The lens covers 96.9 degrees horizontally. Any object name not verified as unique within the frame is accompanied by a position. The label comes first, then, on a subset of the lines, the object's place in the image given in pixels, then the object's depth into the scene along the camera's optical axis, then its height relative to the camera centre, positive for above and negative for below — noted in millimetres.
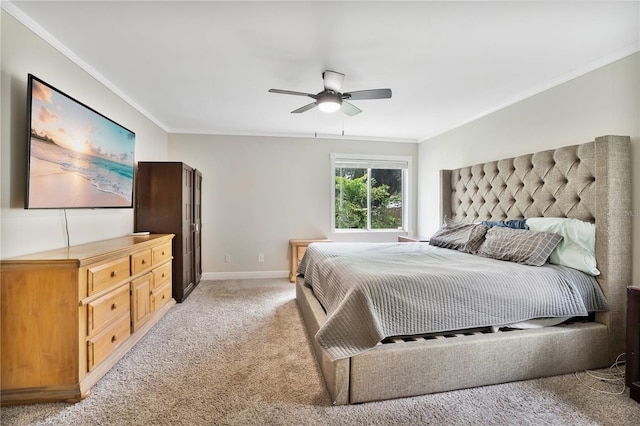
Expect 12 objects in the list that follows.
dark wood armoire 3340 +133
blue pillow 2674 -89
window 4879 +382
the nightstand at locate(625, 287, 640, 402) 1752 -779
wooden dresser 1617 -658
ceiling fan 2377 +1027
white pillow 2090 -233
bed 1653 -790
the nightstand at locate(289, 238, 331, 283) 4344 -593
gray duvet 1661 -534
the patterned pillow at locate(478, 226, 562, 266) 2186 -254
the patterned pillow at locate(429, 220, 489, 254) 2836 -239
